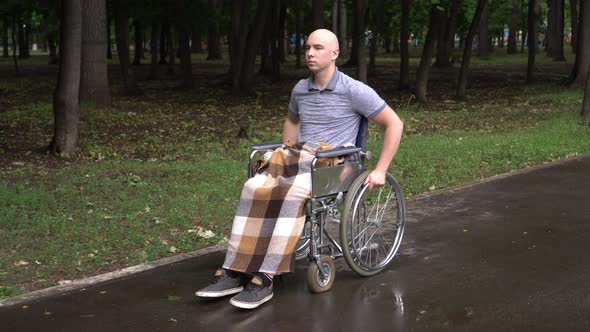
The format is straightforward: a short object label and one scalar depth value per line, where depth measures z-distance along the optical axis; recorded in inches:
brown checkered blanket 201.6
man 219.0
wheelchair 208.8
